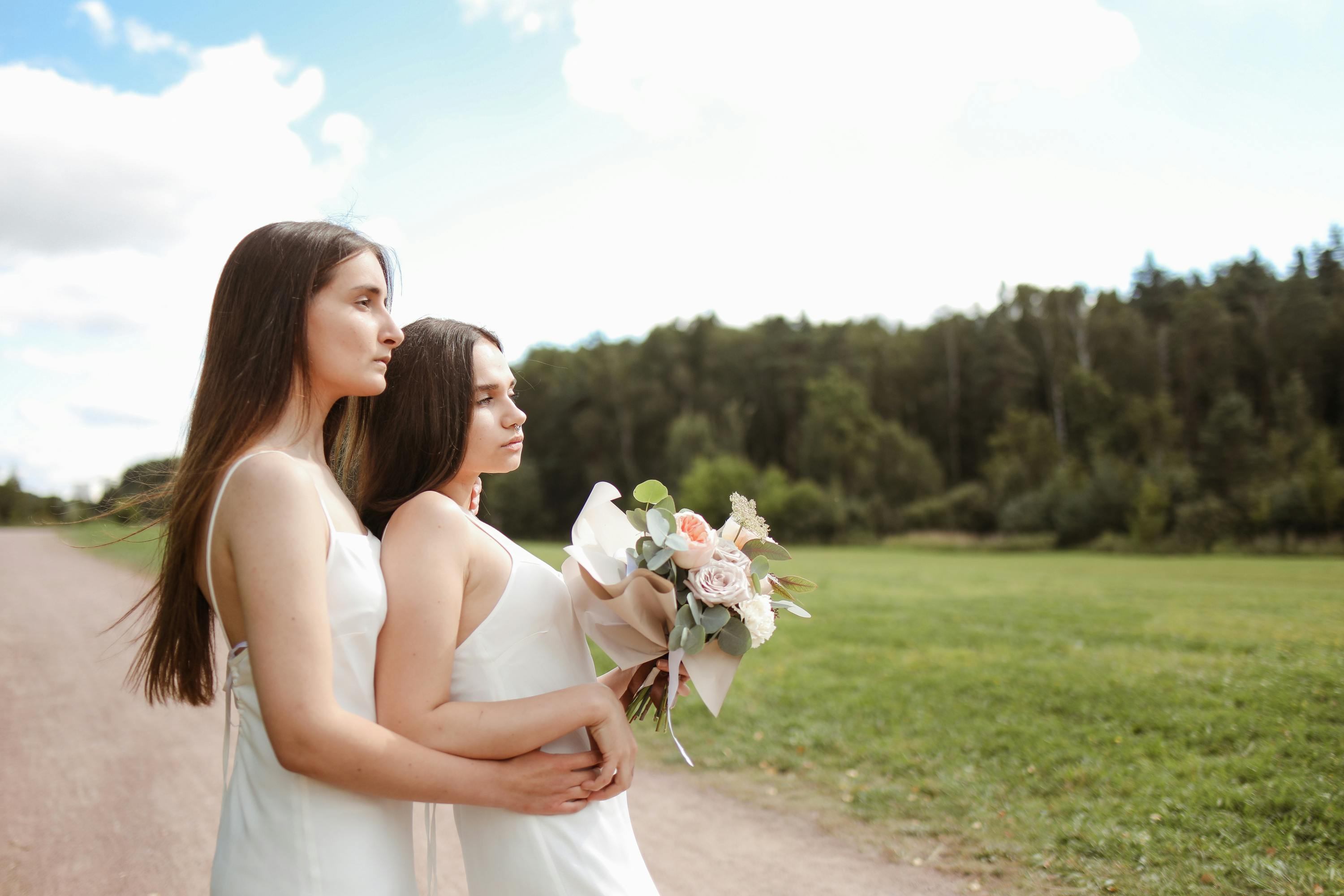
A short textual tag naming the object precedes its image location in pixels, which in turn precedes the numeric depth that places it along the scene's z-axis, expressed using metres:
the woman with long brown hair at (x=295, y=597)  1.85
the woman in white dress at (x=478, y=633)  2.06
